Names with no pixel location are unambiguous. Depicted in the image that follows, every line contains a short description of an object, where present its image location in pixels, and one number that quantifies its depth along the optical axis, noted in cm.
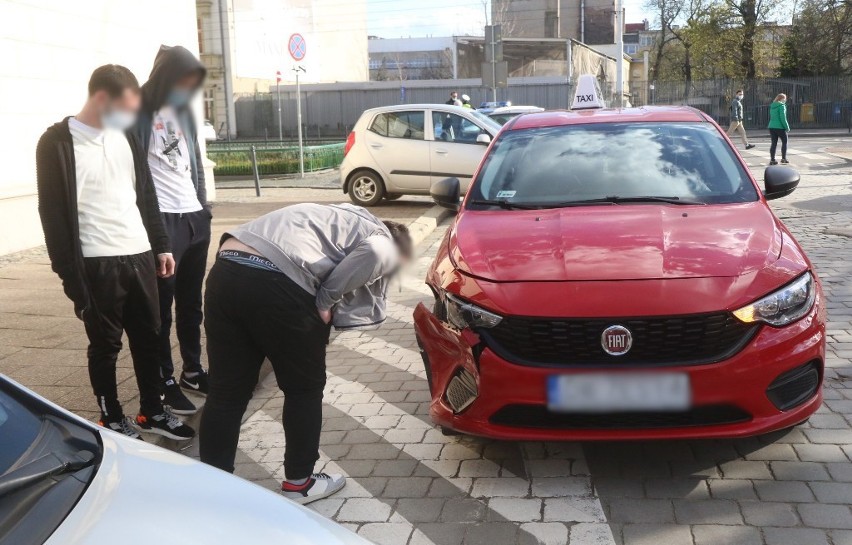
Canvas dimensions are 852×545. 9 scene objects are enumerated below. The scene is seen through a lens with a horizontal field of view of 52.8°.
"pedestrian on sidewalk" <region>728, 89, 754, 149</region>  2652
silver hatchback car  1347
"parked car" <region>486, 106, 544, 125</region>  1789
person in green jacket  1916
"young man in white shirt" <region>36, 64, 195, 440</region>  362
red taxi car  344
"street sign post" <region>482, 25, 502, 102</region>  1930
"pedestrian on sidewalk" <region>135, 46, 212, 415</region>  439
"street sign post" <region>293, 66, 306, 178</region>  1828
